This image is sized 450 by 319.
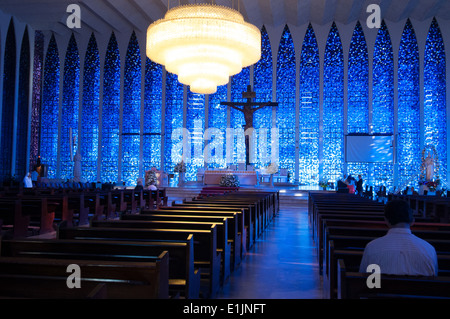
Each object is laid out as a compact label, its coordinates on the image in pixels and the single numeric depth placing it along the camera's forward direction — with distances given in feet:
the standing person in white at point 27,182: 41.24
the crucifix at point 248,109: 52.26
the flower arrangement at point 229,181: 47.01
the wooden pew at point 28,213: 18.60
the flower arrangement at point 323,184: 55.62
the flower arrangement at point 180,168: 55.62
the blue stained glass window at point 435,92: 58.39
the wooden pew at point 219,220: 13.62
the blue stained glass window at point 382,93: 60.85
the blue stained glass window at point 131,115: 67.41
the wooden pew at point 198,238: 10.41
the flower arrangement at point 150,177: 47.16
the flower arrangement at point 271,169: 55.93
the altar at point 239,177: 52.13
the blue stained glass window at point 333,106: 62.75
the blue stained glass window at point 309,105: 63.57
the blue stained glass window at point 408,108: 59.62
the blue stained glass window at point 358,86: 62.28
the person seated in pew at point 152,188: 35.93
